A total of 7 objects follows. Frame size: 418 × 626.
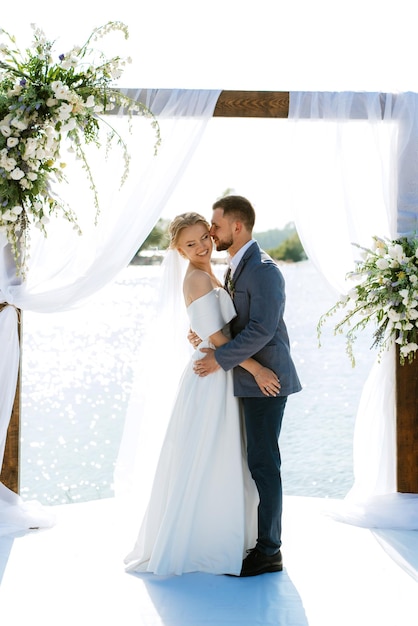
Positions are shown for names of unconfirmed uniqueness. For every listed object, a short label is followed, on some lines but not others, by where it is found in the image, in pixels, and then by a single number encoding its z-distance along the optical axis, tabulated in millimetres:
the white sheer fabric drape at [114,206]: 4152
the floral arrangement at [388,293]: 3848
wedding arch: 4188
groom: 3502
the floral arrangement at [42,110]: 3463
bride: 3541
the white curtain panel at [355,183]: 4254
